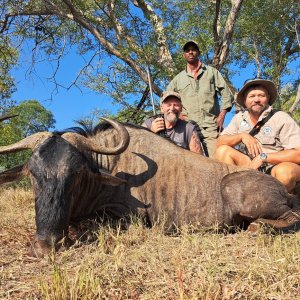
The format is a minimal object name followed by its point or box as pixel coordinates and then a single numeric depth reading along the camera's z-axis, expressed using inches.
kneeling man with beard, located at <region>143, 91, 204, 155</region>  211.9
